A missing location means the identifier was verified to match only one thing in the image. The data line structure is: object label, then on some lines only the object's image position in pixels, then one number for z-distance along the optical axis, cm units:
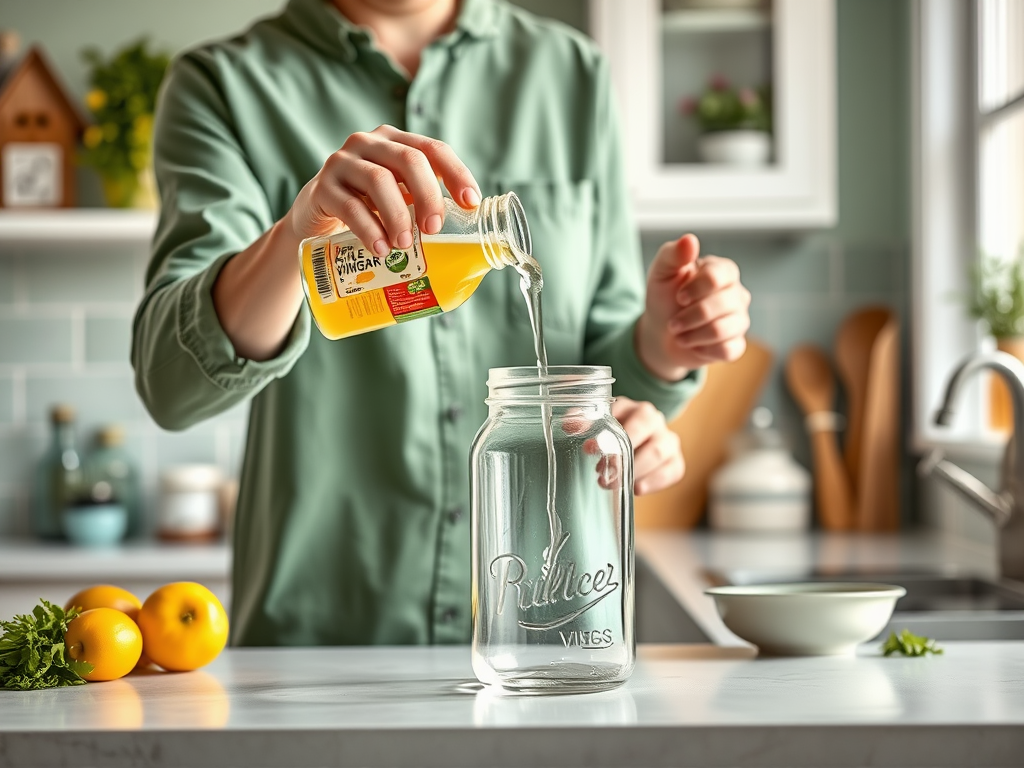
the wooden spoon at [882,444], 259
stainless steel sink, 183
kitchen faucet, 180
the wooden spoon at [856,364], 267
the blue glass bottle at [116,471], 264
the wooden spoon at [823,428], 264
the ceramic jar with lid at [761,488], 255
